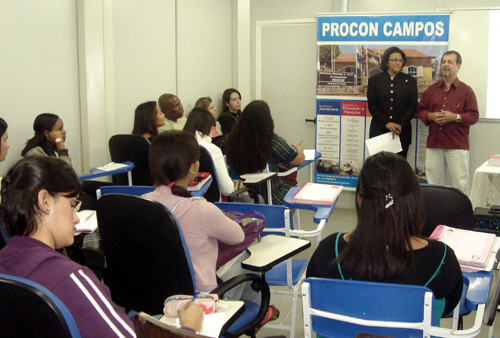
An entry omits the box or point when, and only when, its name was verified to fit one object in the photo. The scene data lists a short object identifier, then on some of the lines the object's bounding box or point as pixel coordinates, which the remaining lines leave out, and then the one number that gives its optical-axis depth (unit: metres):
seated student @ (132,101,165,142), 4.81
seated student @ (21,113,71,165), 3.84
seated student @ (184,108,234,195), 3.81
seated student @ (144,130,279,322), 2.13
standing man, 5.38
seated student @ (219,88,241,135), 6.32
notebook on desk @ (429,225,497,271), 2.06
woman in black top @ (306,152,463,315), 1.77
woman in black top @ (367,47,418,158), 5.63
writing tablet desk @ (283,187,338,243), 2.49
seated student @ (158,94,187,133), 5.39
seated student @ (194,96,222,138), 5.91
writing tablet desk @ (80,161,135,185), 3.70
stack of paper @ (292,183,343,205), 2.80
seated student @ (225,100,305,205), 4.10
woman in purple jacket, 1.28
